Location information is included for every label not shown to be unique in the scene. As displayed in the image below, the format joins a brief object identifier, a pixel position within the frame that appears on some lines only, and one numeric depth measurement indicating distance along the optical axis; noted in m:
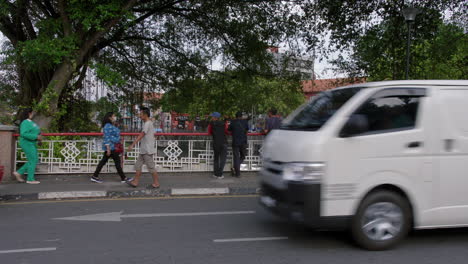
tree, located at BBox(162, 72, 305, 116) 16.84
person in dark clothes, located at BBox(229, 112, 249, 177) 10.11
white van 4.33
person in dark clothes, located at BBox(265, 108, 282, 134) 10.36
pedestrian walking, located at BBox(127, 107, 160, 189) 8.45
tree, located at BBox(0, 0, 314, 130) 10.69
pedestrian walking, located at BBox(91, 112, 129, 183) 9.07
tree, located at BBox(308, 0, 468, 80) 13.38
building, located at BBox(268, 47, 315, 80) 16.39
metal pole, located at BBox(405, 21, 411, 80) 11.05
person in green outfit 8.80
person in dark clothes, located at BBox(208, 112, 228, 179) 10.02
